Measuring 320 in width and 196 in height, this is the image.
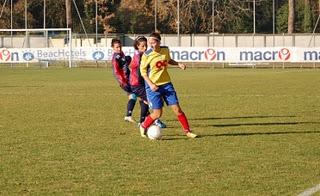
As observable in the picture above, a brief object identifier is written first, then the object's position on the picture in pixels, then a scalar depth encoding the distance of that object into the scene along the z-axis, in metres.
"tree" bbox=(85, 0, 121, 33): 74.75
